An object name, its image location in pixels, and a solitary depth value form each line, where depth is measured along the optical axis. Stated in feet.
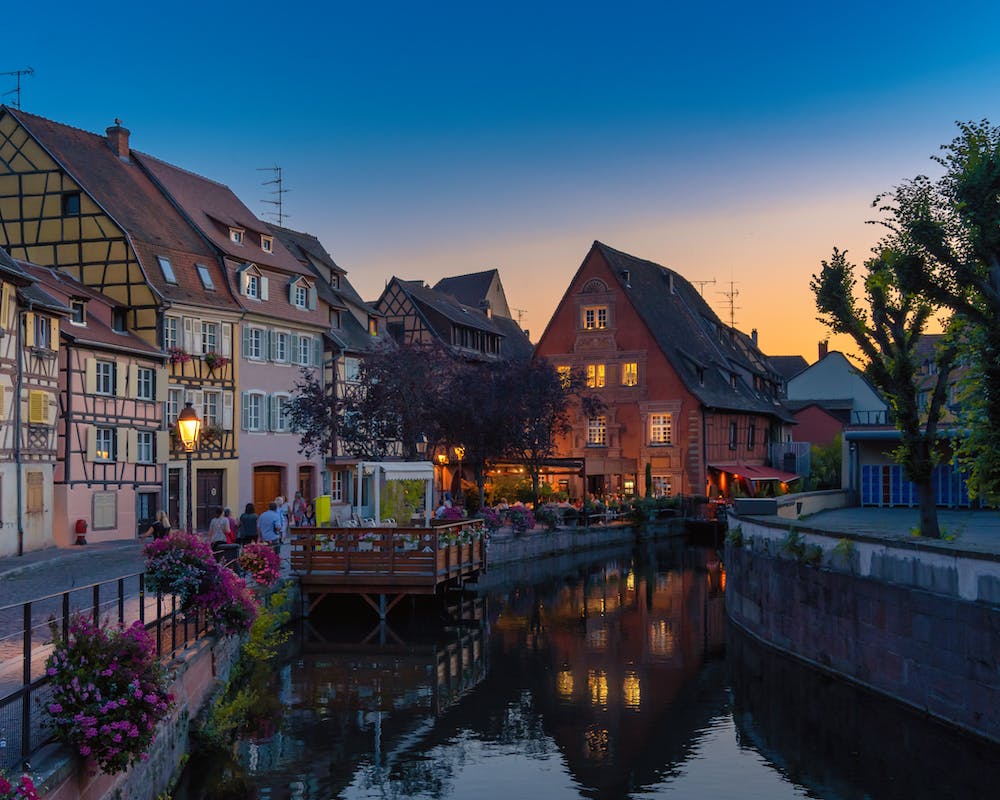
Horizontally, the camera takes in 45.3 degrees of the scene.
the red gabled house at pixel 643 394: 198.49
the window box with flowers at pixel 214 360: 137.59
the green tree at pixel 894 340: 73.46
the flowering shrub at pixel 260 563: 70.61
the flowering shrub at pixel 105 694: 30.22
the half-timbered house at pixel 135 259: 129.70
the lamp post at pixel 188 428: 64.85
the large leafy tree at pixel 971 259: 57.52
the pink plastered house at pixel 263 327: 146.00
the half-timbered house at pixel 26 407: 100.32
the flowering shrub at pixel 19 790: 22.31
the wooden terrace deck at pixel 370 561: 86.17
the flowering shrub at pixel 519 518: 133.59
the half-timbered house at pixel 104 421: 114.52
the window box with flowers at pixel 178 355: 130.21
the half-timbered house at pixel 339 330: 165.89
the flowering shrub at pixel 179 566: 49.14
